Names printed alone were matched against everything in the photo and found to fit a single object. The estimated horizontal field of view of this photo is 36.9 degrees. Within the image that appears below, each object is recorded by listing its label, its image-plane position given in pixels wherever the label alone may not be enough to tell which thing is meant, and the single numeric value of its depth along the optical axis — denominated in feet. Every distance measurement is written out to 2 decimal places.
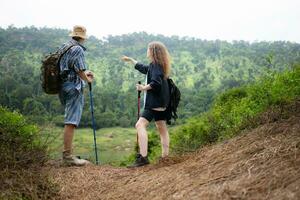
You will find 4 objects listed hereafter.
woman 22.50
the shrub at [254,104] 24.83
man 24.20
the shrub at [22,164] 16.74
